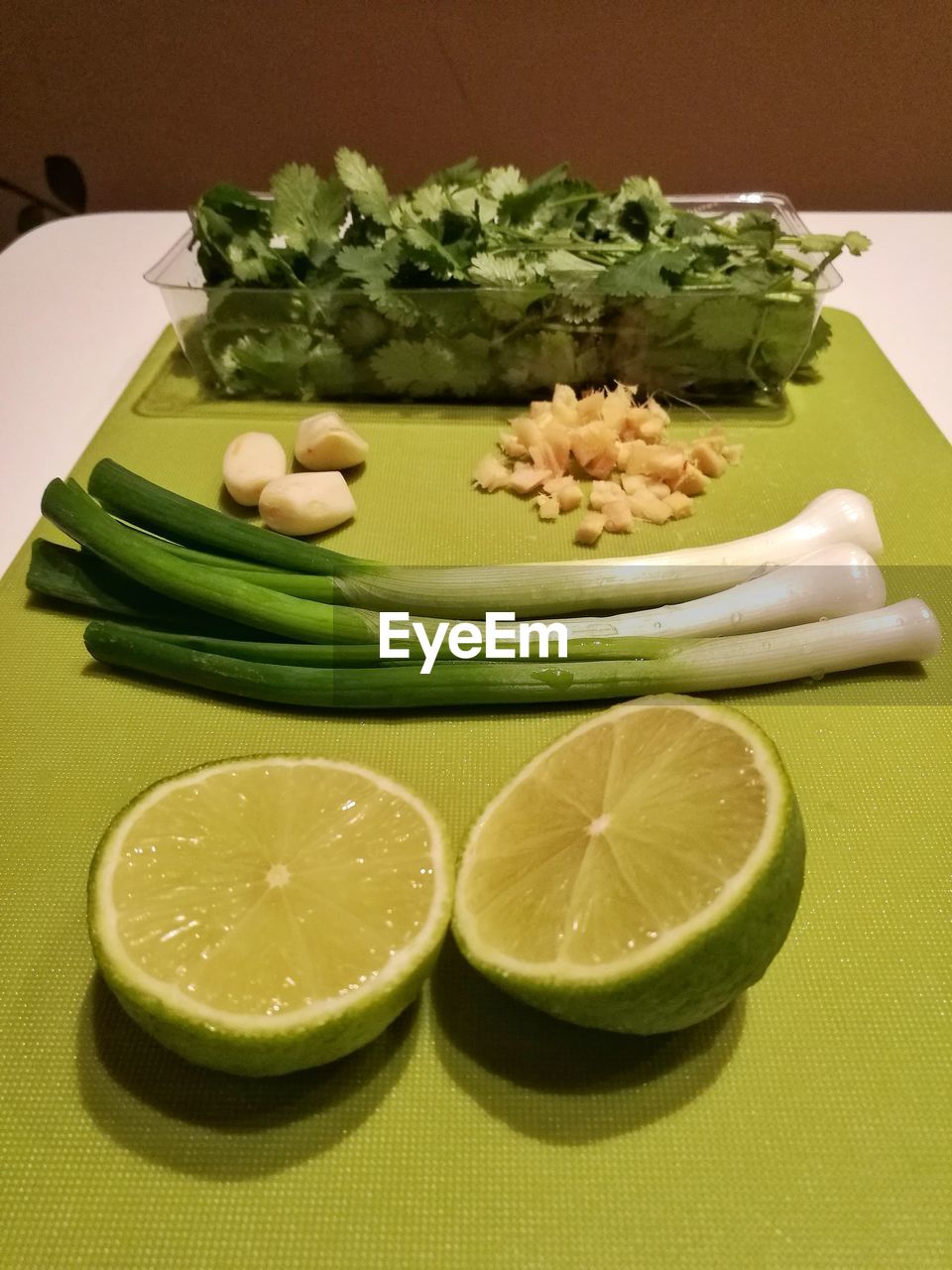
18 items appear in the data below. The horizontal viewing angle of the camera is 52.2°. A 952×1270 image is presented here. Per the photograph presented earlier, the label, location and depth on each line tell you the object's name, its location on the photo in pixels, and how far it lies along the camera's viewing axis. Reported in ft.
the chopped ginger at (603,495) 0.75
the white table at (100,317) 0.85
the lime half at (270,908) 0.42
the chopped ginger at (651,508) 0.75
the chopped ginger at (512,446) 0.80
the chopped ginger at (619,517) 0.74
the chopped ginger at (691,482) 0.77
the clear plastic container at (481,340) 0.80
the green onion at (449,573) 0.67
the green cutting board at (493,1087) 0.42
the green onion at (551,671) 0.61
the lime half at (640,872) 0.42
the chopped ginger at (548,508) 0.76
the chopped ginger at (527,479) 0.77
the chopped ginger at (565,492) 0.76
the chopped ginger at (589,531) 0.73
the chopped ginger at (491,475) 0.78
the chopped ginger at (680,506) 0.75
